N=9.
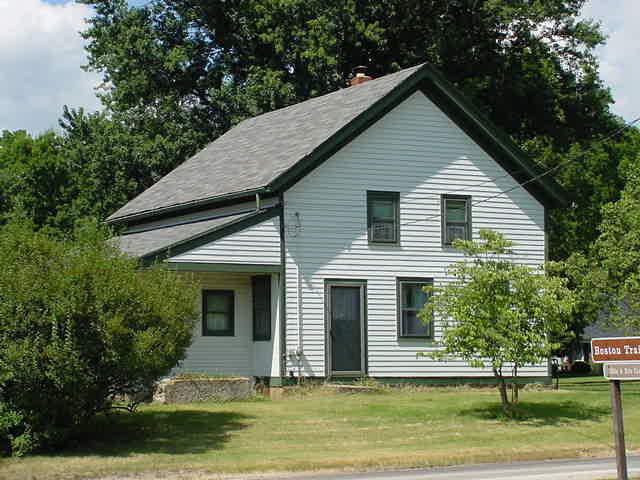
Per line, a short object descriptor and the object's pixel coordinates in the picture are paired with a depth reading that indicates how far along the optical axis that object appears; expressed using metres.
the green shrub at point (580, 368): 65.44
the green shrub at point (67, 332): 17.53
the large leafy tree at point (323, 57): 42.06
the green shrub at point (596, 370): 60.12
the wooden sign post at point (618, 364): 12.86
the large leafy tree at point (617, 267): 34.47
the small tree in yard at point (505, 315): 21.94
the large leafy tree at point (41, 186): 46.59
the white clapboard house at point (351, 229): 26.70
